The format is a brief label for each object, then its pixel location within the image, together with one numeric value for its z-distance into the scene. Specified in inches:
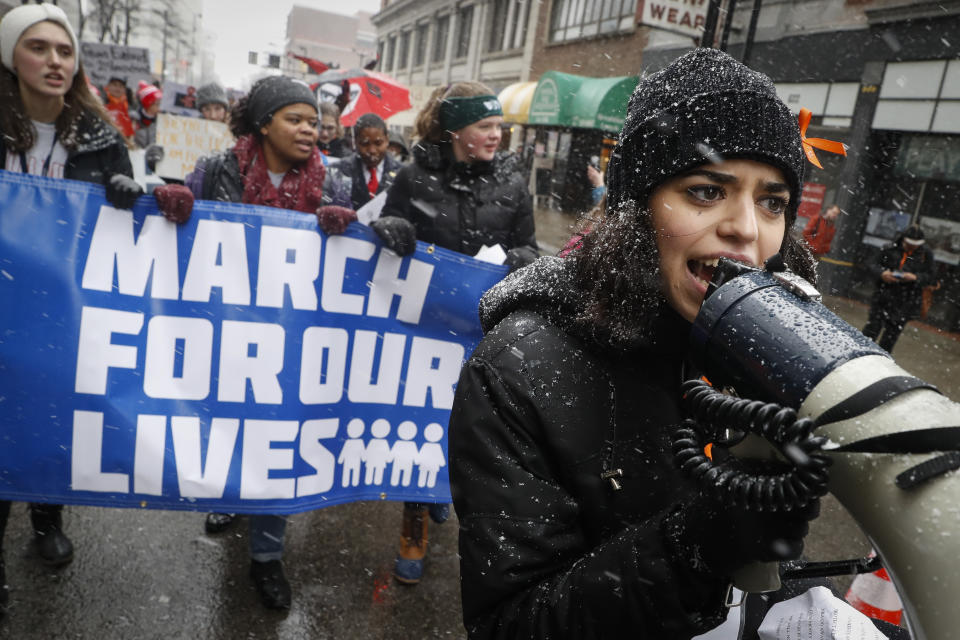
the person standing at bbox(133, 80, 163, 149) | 421.4
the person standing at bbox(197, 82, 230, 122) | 394.3
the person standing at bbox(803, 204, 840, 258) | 421.7
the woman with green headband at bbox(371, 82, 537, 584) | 133.6
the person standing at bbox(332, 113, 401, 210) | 227.9
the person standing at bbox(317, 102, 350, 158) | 301.3
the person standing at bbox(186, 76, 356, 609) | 122.4
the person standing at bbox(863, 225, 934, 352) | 289.0
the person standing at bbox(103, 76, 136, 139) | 394.9
